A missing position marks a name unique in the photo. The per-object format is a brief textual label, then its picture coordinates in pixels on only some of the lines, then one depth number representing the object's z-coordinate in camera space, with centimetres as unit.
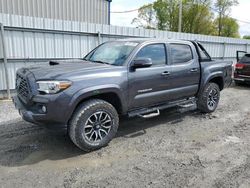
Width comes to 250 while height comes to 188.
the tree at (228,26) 3221
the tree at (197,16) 2939
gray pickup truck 281
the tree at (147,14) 3264
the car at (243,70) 792
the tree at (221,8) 3114
